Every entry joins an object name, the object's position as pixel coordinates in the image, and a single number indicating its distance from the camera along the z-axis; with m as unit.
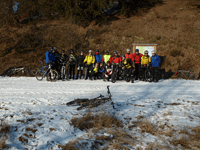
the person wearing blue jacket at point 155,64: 12.37
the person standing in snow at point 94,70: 12.87
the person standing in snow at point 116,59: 12.55
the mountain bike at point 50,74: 11.65
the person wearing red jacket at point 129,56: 12.67
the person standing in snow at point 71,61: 13.22
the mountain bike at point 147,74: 12.08
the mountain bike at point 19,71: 16.30
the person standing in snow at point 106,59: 12.95
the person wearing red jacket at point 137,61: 12.94
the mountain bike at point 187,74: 14.57
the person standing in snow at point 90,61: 13.18
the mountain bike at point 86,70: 13.04
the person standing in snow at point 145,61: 12.53
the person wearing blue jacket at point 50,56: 11.90
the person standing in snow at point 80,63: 13.51
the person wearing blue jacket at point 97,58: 13.57
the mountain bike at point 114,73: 11.55
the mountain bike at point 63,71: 12.51
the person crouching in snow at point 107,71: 12.22
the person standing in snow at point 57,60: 12.92
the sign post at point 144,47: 15.72
